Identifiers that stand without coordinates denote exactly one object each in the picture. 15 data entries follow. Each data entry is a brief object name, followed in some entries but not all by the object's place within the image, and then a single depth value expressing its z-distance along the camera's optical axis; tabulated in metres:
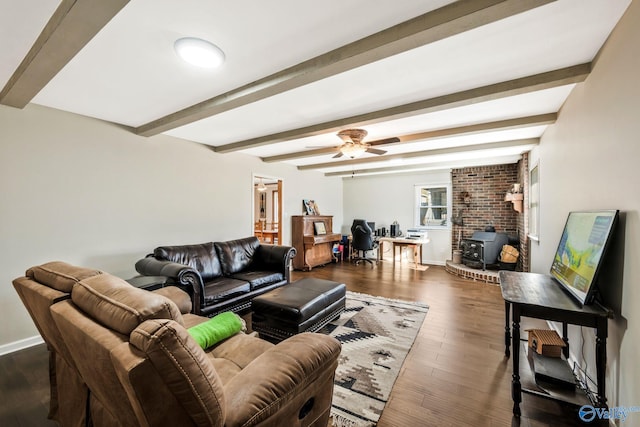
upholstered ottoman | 2.46
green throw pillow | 1.69
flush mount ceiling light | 1.64
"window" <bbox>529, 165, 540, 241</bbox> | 3.62
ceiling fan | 3.30
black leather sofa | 2.78
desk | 5.84
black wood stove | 5.20
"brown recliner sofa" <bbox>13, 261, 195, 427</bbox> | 1.33
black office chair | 6.25
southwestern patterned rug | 1.77
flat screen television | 1.55
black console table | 1.50
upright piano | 5.93
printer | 6.14
